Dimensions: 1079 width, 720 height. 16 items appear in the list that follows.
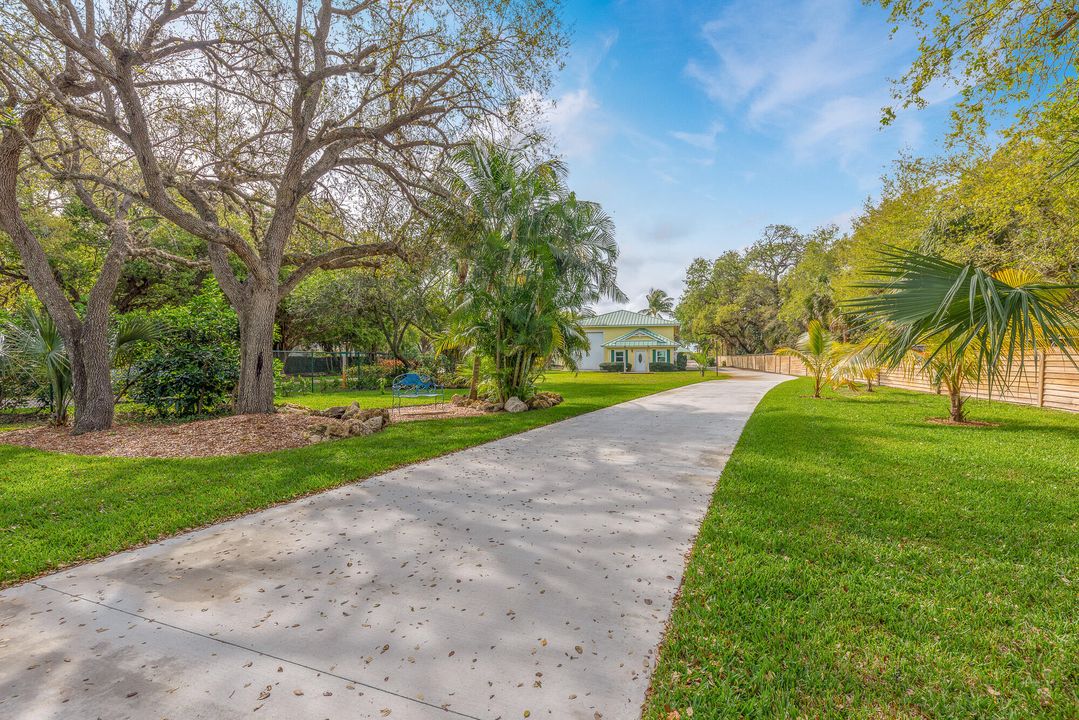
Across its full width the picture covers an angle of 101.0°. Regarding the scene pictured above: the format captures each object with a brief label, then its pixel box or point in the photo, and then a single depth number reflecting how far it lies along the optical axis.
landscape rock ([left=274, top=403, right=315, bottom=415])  9.57
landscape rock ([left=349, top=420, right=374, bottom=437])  7.93
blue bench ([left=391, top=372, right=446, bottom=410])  11.95
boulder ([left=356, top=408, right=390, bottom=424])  8.79
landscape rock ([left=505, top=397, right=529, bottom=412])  11.31
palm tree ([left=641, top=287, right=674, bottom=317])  60.09
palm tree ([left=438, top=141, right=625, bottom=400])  10.98
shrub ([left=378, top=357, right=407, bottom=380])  20.22
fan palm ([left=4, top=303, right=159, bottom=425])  8.02
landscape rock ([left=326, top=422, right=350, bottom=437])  7.68
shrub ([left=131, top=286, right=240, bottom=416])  8.98
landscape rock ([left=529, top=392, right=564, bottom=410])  12.04
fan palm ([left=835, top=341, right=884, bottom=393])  9.75
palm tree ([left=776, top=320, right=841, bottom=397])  14.65
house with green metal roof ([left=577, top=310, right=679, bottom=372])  37.00
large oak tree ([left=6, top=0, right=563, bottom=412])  6.93
